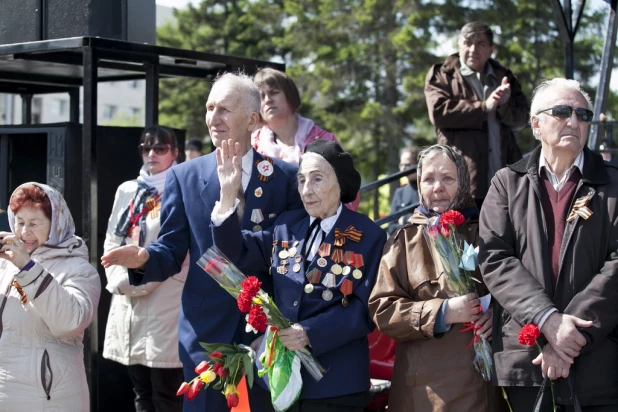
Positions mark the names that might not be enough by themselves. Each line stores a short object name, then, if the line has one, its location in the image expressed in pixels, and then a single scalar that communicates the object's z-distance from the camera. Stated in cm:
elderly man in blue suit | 401
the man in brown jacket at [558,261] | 338
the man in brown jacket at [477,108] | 576
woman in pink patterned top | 522
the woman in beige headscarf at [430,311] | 364
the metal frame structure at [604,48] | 759
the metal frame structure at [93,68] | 522
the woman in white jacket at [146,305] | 530
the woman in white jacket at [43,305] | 403
